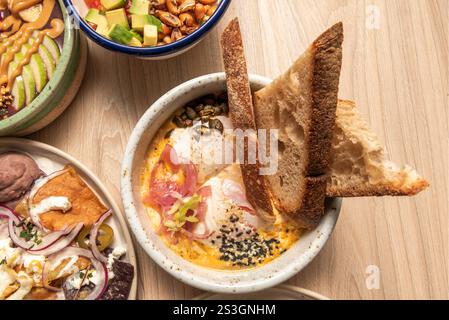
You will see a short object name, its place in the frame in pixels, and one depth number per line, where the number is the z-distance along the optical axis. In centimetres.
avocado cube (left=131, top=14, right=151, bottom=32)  40
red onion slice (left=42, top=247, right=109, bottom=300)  43
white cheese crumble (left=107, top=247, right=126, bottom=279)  43
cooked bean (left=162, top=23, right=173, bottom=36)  41
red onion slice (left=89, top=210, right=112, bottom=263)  43
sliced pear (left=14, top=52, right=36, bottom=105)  42
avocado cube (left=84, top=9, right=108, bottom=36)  41
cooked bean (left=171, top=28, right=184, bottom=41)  41
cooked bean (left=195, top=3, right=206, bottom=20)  41
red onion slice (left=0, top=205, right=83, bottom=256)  43
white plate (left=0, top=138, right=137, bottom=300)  43
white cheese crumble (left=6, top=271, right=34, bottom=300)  43
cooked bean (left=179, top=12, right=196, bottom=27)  41
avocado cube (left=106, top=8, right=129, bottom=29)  40
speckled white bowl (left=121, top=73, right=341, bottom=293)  38
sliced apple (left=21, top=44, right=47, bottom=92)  42
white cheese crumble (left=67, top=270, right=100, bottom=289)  43
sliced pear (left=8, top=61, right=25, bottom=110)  42
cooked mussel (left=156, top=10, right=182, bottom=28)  41
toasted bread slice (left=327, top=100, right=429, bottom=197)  36
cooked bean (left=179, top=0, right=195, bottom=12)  41
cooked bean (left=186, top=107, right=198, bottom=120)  42
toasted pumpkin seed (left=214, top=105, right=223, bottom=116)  42
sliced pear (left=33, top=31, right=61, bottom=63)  42
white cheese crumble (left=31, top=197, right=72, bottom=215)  43
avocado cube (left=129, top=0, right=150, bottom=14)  41
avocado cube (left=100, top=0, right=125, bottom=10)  41
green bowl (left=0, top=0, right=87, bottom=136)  41
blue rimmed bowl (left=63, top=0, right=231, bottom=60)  39
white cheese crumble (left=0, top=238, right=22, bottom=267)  43
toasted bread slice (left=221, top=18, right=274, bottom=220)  38
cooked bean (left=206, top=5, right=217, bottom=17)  41
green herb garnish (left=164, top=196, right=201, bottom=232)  40
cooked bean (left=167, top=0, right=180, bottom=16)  41
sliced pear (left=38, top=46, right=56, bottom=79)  42
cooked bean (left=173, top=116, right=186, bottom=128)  42
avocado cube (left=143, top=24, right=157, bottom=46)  40
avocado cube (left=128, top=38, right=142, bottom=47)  40
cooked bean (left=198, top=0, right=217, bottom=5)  41
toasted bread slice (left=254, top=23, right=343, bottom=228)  34
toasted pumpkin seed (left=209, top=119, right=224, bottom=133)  41
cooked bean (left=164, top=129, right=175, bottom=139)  42
